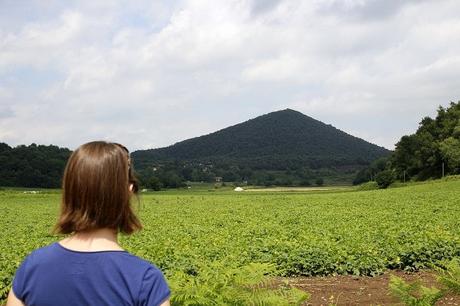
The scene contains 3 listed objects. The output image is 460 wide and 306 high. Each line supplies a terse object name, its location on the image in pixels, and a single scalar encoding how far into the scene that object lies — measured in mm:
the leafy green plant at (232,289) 3203
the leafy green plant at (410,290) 3486
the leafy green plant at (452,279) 4125
